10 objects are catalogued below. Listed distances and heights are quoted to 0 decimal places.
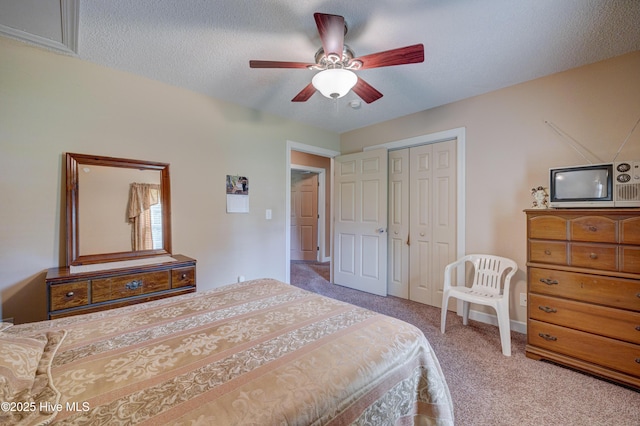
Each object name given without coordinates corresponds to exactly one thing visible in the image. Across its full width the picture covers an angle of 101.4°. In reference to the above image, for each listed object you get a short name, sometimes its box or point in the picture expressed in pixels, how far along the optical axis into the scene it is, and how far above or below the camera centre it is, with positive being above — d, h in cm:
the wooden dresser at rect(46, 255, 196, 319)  177 -55
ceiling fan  150 +98
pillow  63 -47
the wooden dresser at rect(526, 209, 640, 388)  172 -56
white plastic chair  216 -74
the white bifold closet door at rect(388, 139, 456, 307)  314 -8
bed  68 -51
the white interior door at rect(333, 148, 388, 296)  360 -13
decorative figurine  221 +13
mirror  213 +4
